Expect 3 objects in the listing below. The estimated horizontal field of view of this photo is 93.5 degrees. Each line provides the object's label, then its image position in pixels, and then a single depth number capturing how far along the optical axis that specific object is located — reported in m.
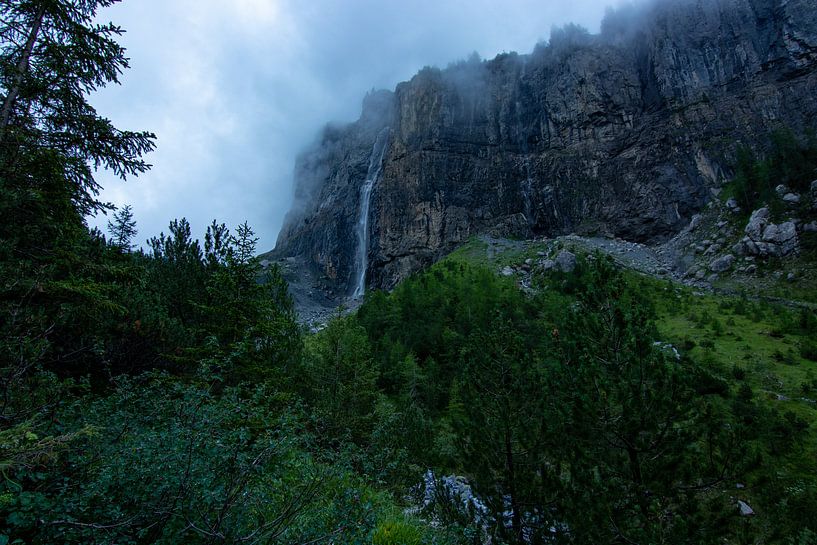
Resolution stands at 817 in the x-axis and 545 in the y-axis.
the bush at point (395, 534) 6.41
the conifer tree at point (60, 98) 7.13
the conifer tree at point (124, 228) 30.98
